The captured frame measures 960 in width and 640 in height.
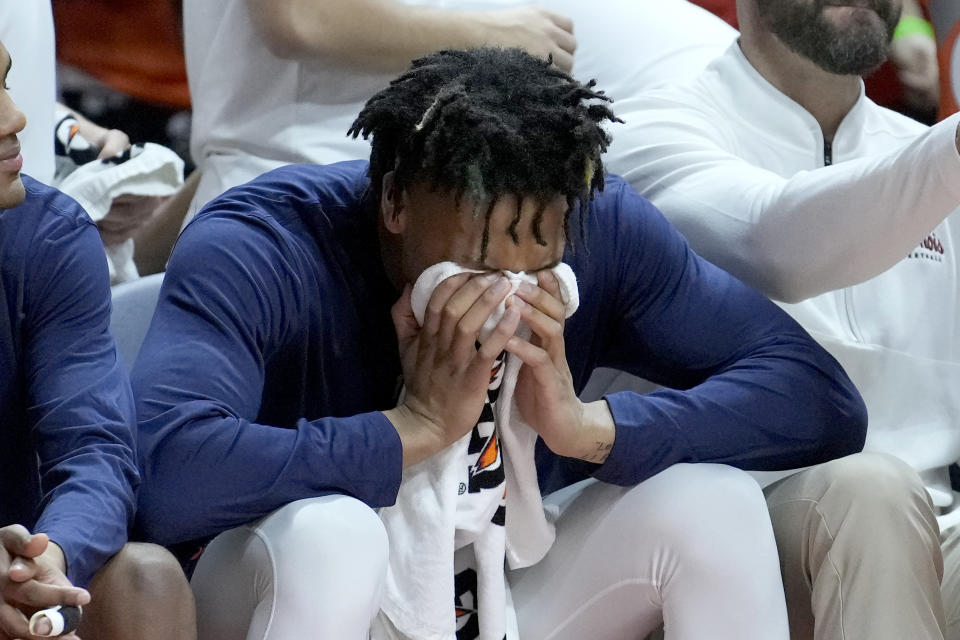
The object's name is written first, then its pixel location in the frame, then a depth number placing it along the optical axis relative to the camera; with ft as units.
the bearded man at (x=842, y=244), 29.71
